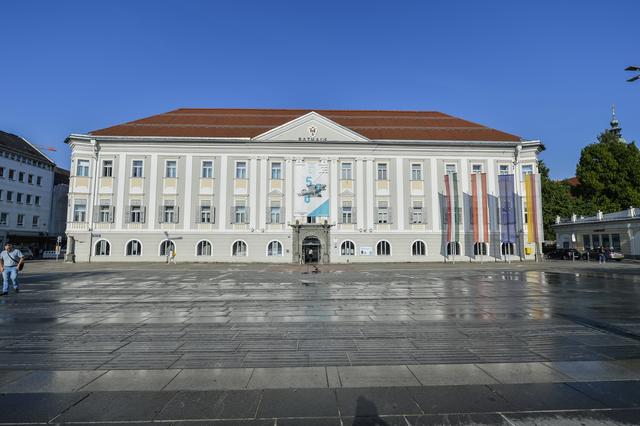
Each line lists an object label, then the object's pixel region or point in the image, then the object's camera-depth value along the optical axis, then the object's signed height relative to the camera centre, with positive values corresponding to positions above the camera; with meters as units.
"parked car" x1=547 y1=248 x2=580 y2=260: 44.00 -1.10
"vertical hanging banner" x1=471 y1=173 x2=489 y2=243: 36.81 +4.59
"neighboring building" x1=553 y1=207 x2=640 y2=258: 40.19 +1.82
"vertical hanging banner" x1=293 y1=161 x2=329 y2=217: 37.13 +6.01
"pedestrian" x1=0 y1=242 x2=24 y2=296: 12.65 -0.77
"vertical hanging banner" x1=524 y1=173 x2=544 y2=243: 35.84 +3.66
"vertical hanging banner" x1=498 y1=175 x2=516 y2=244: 36.62 +4.36
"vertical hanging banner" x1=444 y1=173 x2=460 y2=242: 36.81 +4.19
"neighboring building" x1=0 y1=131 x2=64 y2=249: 47.84 +7.52
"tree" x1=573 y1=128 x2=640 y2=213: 47.44 +10.07
